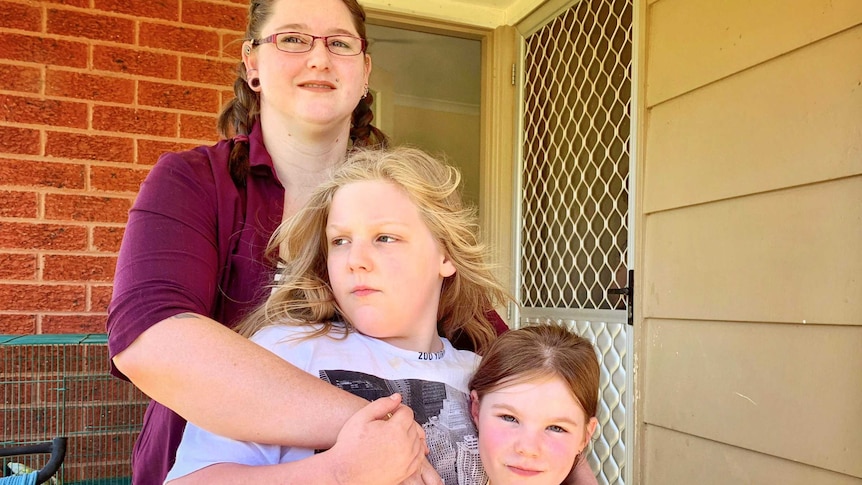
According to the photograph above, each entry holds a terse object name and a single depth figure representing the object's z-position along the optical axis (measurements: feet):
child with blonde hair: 3.27
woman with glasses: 2.80
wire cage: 8.30
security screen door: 8.85
